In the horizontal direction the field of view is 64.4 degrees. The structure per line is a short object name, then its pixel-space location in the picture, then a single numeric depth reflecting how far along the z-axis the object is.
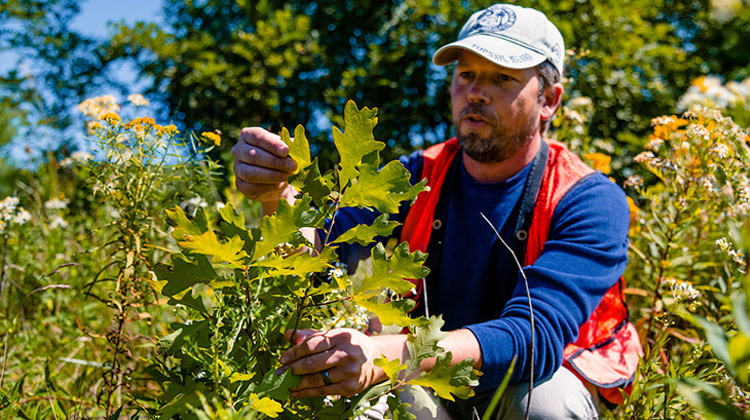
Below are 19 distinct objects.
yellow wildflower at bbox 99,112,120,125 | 1.42
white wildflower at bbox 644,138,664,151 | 2.14
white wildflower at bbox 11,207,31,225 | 2.20
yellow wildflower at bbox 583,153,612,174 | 2.53
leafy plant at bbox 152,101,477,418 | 1.01
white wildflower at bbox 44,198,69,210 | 2.70
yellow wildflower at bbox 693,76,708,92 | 3.39
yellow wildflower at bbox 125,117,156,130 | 1.46
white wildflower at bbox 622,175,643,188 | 2.22
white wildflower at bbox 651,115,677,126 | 2.12
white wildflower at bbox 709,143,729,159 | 1.85
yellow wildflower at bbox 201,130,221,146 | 1.46
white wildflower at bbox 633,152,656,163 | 2.11
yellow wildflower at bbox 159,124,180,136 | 1.43
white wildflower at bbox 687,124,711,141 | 1.89
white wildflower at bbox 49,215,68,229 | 2.66
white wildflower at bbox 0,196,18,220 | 2.14
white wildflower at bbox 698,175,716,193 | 1.90
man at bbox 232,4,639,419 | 1.50
